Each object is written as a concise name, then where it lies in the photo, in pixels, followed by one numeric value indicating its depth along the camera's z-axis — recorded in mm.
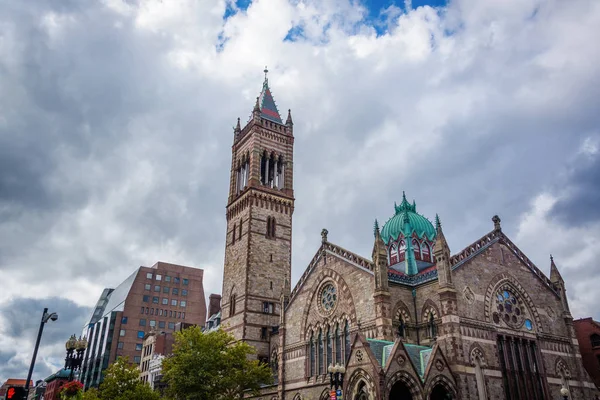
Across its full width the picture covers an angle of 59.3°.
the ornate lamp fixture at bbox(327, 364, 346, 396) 27562
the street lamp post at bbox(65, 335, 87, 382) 32094
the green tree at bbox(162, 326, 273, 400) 40312
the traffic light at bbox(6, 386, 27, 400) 20798
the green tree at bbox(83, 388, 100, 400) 40531
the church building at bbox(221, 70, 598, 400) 35250
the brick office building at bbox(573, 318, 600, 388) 57625
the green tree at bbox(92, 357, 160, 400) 41344
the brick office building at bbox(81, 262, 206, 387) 104500
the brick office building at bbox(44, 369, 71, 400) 95525
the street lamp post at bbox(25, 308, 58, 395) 24762
